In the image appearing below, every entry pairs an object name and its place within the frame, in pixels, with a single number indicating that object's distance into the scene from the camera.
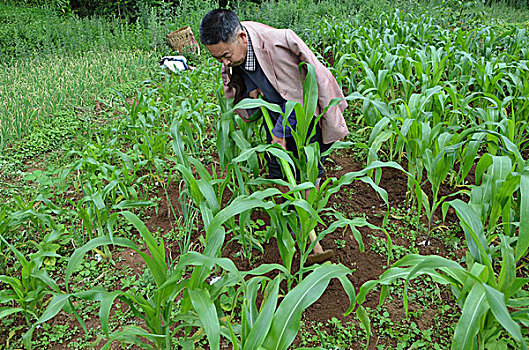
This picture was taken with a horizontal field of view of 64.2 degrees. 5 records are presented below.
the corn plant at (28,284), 2.01
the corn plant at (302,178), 2.06
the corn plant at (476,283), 1.39
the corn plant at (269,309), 1.43
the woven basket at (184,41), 7.58
